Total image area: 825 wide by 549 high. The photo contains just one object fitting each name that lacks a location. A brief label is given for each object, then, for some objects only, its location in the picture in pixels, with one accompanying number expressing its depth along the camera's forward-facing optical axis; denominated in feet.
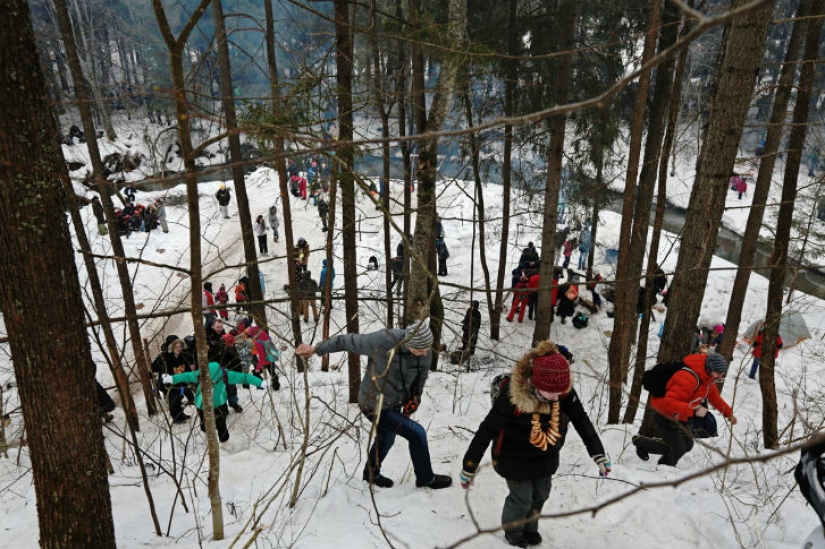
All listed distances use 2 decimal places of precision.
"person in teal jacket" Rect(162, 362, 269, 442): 17.99
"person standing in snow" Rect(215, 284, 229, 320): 36.46
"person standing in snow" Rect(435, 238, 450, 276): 52.54
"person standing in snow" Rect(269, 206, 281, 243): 57.10
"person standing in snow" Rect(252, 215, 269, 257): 52.50
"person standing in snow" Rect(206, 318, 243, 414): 20.71
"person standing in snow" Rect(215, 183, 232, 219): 61.98
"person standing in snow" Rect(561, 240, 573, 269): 52.62
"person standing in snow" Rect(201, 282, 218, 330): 35.21
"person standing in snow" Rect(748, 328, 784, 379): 30.52
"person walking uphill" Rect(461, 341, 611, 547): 10.52
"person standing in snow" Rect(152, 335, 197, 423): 20.76
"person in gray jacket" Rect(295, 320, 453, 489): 12.58
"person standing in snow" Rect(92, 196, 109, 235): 47.83
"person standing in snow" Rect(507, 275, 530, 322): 44.33
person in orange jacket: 13.47
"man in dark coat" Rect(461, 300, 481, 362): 34.17
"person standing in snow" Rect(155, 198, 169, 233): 54.03
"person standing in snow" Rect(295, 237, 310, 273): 44.02
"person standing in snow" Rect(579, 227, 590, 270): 51.18
